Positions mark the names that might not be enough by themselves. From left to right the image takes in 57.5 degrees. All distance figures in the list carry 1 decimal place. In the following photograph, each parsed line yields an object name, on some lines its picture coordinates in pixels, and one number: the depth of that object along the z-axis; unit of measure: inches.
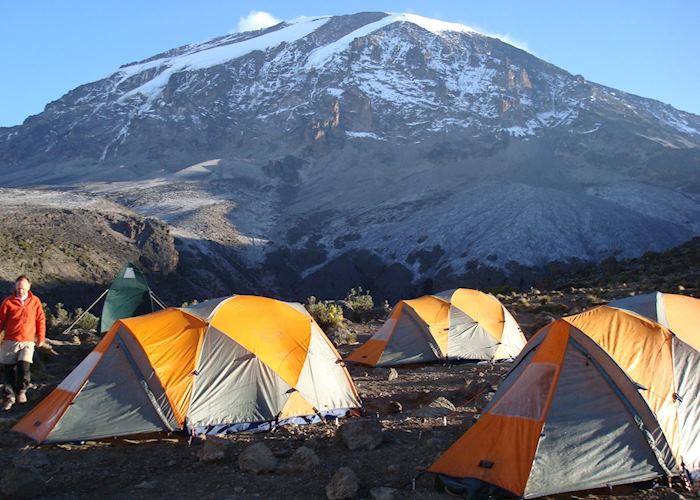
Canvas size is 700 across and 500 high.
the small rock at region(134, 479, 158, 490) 237.5
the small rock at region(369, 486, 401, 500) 212.5
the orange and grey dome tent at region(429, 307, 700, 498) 216.5
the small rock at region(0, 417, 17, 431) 308.7
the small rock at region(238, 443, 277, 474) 248.5
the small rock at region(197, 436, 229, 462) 262.1
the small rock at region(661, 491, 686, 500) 204.2
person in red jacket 341.4
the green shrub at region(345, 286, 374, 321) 879.7
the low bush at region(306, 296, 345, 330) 708.0
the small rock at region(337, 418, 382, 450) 264.8
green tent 701.9
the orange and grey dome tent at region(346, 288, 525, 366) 508.4
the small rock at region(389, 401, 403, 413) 336.2
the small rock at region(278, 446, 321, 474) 246.4
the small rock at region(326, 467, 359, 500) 216.1
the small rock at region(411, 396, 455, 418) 310.3
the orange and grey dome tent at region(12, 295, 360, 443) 290.4
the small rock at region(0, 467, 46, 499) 224.1
